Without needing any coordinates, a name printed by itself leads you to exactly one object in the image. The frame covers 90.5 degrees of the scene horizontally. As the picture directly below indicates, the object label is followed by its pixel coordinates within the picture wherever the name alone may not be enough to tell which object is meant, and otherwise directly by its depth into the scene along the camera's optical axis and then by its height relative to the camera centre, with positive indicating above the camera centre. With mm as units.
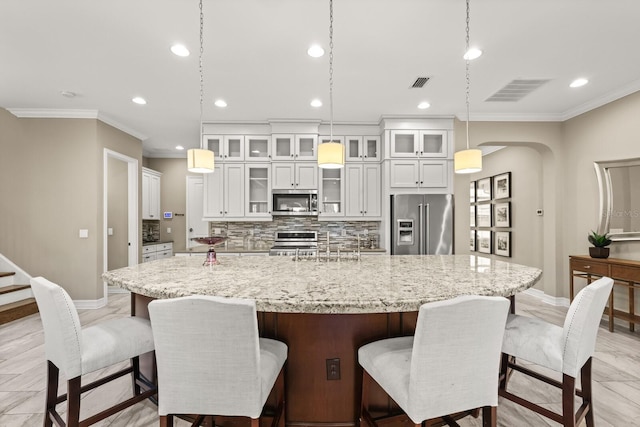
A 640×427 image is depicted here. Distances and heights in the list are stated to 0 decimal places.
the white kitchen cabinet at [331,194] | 4836 +313
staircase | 3828 -1008
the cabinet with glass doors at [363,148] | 4836 +1018
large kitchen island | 1335 -369
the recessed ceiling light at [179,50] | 2717 +1451
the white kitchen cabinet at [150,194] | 6191 +457
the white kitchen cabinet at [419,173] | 4559 +581
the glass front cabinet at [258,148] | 4832 +1036
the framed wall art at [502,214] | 5668 -21
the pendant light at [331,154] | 2459 +475
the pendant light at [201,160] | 2498 +443
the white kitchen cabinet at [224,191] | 4840 +372
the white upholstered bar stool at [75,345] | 1448 -630
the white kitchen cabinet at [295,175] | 4785 +599
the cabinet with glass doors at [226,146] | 4828 +1071
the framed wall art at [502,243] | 5641 -553
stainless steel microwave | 4793 +191
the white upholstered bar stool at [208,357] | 1122 -525
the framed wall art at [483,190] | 6289 +476
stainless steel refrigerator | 4434 -148
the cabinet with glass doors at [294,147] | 4773 +1032
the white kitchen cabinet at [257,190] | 4852 +389
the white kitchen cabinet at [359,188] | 4805 +394
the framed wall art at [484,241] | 6253 -559
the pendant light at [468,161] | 2529 +424
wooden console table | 3346 -684
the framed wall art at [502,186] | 5684 +500
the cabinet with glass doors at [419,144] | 4586 +1021
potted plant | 3705 -401
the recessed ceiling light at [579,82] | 3439 +1429
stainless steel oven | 4605 -424
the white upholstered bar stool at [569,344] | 1454 -647
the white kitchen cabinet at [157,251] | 5980 -705
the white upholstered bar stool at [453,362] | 1114 -548
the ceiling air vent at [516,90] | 3473 +1421
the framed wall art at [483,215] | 6262 -40
